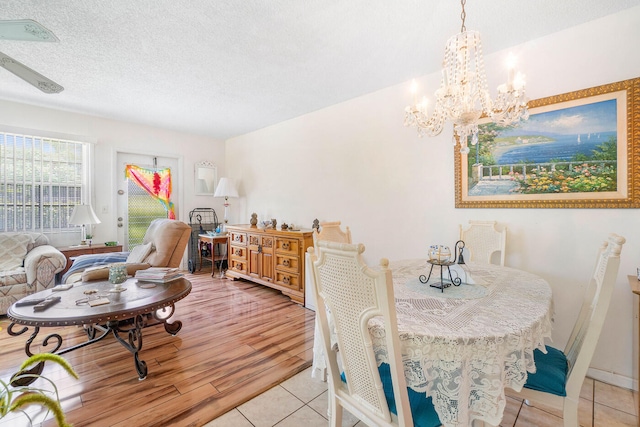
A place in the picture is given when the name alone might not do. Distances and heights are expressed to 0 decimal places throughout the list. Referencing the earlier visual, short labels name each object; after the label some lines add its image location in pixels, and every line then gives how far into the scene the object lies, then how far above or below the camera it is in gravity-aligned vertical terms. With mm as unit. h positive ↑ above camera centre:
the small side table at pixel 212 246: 4777 -615
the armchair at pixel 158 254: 3078 -451
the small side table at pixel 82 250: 3695 -496
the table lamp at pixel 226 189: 5090 +440
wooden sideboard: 3545 -621
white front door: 4660 +156
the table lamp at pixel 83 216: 3734 -22
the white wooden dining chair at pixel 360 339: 1037 -521
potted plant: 464 -321
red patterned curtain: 4793 +569
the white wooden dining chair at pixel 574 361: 1166 -722
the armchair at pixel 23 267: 2994 -584
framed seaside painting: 1956 +431
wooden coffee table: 1799 -643
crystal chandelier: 1672 +713
